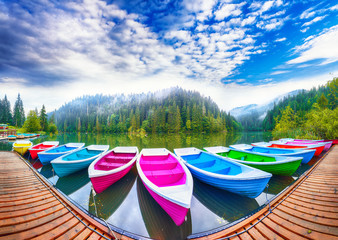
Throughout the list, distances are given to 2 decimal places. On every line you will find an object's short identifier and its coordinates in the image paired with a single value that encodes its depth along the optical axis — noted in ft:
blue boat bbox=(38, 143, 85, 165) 33.12
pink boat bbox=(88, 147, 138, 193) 19.61
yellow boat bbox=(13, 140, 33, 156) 45.57
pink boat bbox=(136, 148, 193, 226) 13.14
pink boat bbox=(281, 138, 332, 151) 49.70
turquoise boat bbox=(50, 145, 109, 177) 25.70
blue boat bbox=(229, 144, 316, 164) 32.12
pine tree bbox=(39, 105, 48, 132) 172.14
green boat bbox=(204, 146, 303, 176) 24.33
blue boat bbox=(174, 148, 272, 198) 17.61
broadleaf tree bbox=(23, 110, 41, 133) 150.41
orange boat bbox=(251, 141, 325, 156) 42.14
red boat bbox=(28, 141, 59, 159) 40.55
